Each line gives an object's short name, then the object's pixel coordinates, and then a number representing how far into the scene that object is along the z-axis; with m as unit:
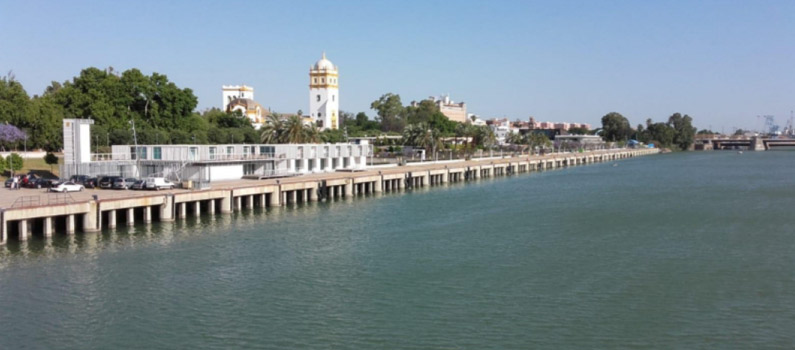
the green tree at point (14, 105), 79.94
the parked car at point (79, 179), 54.91
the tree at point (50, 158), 70.31
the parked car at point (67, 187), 50.19
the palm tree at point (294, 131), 91.94
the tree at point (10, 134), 75.12
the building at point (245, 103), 159.70
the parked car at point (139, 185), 53.41
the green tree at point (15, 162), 63.06
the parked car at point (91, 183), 54.62
